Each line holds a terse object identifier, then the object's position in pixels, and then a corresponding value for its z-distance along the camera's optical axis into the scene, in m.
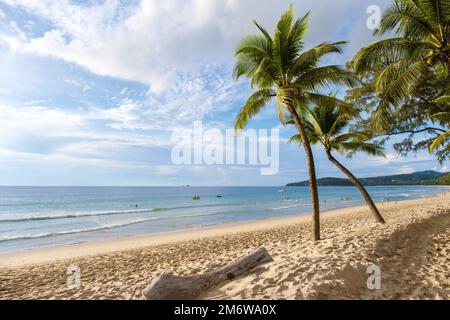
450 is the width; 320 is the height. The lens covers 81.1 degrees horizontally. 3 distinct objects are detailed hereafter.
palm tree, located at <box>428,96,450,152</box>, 6.91
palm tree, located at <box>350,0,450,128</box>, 6.16
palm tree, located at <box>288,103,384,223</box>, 10.95
